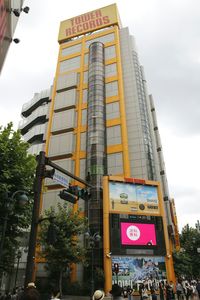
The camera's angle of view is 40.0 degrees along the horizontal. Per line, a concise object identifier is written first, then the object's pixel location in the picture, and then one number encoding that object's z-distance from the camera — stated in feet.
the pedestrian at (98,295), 18.83
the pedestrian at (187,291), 76.89
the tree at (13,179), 52.75
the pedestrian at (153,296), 65.57
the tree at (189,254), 134.18
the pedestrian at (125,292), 89.22
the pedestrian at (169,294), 65.81
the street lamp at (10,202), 40.01
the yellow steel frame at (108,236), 99.25
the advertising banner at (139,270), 100.07
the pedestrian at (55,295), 23.73
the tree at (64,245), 89.25
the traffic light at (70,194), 33.08
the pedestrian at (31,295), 16.76
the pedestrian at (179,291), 70.99
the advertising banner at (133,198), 114.01
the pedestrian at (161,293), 74.60
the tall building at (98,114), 133.59
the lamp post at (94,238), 74.91
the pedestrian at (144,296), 65.40
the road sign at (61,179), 32.49
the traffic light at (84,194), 35.01
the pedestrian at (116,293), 21.02
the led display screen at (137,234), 107.76
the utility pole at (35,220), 28.45
